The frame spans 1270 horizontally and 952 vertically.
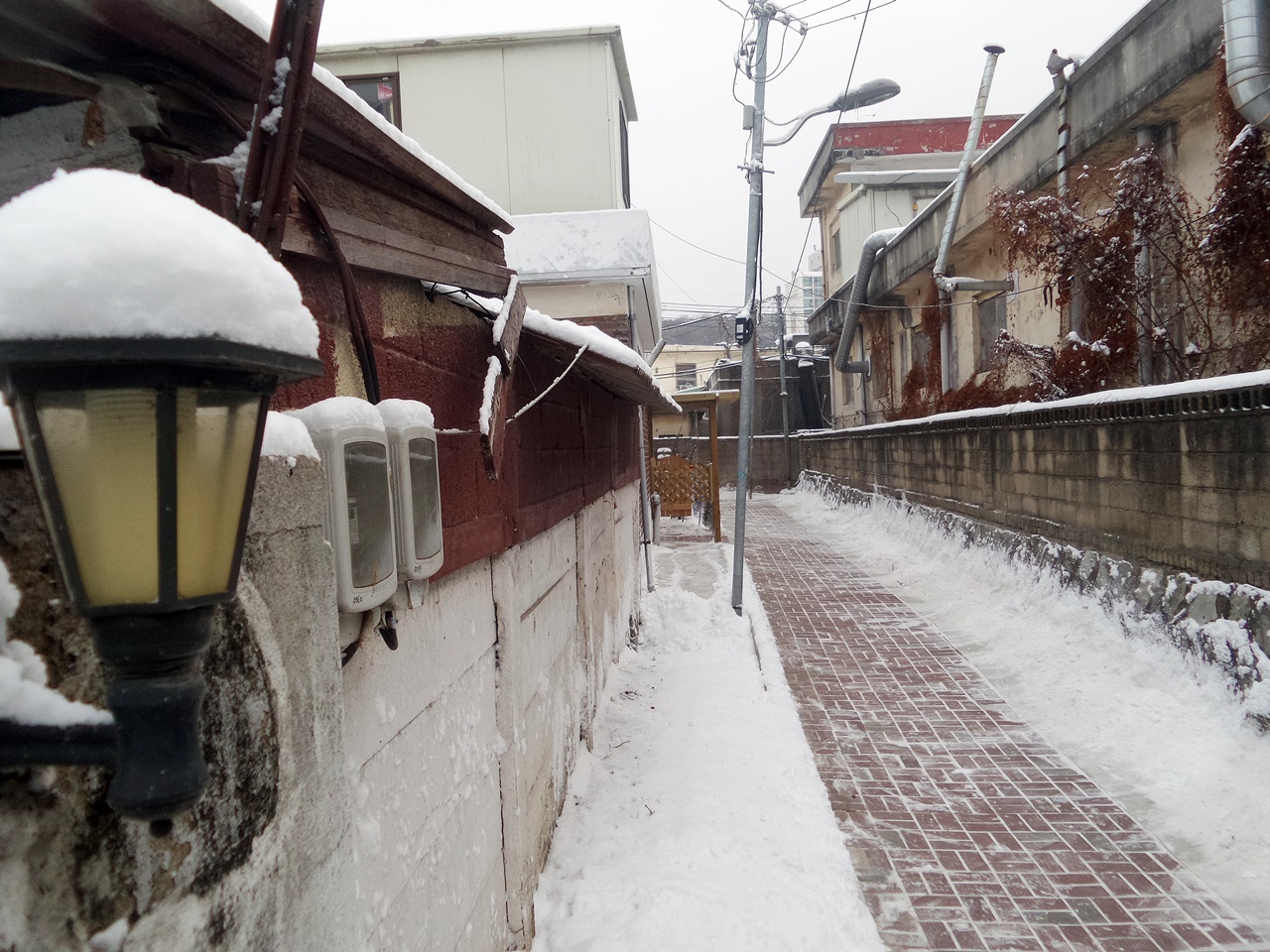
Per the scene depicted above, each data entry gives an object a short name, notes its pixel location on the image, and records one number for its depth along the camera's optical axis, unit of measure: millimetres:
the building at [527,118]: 10367
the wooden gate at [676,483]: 18906
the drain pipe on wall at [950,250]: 14156
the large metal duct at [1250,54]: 7039
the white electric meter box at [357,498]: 1652
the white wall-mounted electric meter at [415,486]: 1971
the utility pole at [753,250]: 10258
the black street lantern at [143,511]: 751
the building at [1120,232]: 7742
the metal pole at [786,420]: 29656
